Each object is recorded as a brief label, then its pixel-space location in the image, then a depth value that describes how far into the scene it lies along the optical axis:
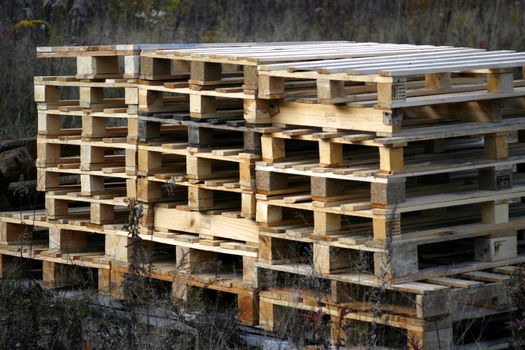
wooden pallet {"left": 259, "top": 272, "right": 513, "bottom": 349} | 9.24
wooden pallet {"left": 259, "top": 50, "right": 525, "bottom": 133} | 9.46
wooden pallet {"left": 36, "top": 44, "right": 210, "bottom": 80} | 11.64
